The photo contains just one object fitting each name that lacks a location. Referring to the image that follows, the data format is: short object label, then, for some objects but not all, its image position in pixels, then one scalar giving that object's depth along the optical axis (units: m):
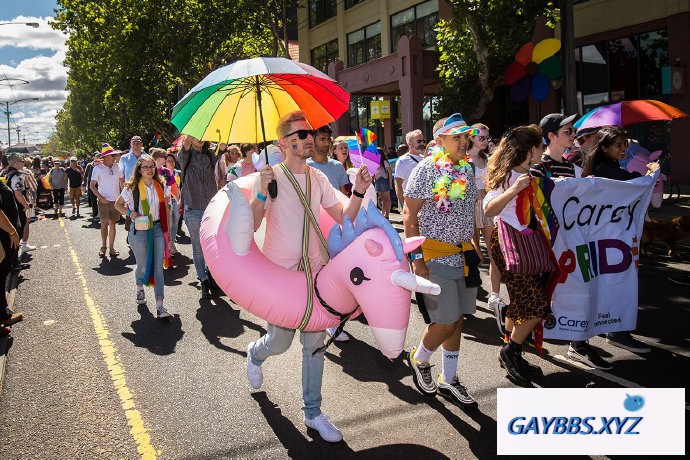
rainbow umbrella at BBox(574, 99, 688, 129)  6.76
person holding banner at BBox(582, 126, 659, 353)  5.36
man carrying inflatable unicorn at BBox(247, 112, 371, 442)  3.76
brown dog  8.74
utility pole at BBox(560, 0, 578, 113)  12.18
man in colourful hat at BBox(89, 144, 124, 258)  11.62
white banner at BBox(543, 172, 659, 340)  4.91
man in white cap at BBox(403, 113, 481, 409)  4.12
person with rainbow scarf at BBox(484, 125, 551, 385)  4.42
